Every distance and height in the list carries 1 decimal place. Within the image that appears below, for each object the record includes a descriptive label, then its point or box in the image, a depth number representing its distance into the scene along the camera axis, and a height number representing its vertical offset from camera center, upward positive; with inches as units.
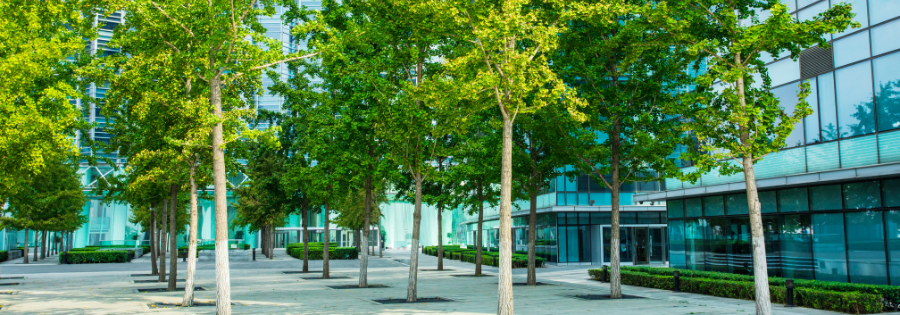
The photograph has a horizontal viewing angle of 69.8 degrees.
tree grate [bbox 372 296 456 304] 725.9 -83.1
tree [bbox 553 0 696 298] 732.0 +155.6
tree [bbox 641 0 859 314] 550.0 +132.9
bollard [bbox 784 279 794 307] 666.2 -70.5
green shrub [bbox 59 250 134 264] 1768.0 -75.1
